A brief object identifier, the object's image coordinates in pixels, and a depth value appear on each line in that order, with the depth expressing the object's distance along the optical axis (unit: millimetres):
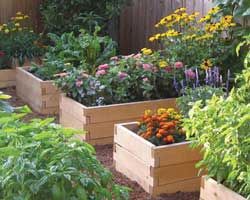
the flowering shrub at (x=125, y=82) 5355
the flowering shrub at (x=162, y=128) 4227
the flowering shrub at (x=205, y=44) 5754
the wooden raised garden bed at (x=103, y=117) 5066
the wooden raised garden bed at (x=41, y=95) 6156
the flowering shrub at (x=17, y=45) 7516
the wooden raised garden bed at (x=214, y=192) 3326
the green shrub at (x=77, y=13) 7512
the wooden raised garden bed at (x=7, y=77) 7320
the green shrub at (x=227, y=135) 3135
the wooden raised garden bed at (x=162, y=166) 3990
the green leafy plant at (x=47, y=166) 2486
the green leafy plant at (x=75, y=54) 6441
